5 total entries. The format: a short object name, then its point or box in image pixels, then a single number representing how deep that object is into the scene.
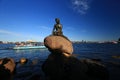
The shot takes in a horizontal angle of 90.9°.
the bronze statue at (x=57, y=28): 7.21
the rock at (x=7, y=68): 6.99
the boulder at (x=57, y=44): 6.34
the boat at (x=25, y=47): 34.07
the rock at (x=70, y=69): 5.96
